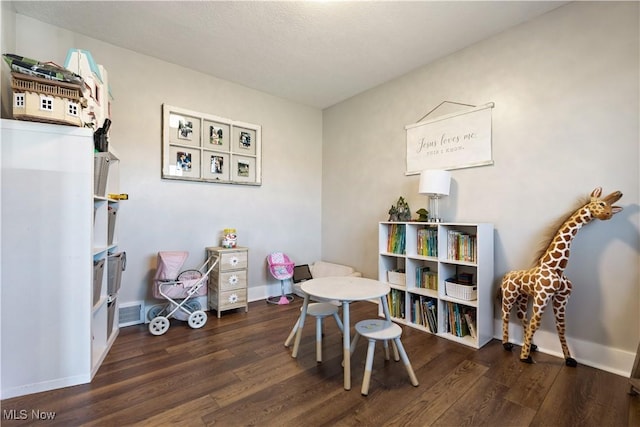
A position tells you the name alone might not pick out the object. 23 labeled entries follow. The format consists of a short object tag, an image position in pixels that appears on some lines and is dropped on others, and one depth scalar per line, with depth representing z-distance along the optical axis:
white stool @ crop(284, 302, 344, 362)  2.06
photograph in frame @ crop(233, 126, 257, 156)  3.50
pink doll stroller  2.60
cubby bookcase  2.36
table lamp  2.64
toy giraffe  1.93
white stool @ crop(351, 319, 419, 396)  1.69
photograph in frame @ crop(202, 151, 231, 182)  3.28
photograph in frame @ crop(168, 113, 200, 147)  3.05
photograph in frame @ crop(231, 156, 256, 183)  3.49
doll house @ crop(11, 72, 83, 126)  1.63
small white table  1.76
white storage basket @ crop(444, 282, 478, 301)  2.40
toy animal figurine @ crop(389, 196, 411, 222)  3.02
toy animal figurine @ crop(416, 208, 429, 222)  2.88
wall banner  2.60
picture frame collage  3.04
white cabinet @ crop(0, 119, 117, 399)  1.63
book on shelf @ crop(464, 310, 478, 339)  2.35
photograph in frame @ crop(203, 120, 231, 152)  3.28
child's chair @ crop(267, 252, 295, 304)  3.57
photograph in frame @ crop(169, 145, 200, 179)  3.05
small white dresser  2.99
